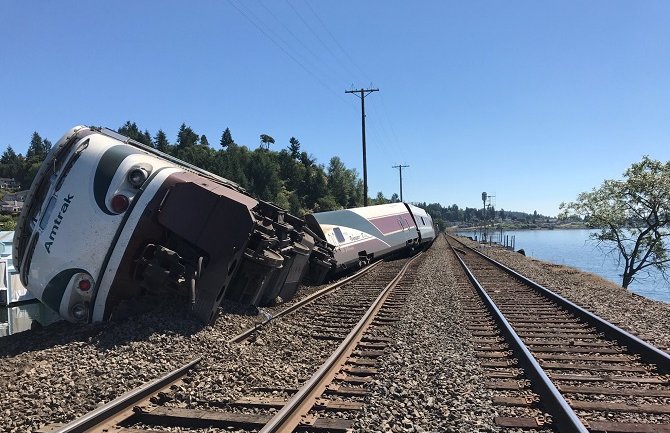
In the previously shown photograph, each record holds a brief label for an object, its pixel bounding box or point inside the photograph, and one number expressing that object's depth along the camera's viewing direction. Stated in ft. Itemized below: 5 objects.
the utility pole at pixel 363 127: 131.44
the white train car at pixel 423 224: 100.86
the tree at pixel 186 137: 634.84
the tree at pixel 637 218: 104.37
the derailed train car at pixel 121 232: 23.27
